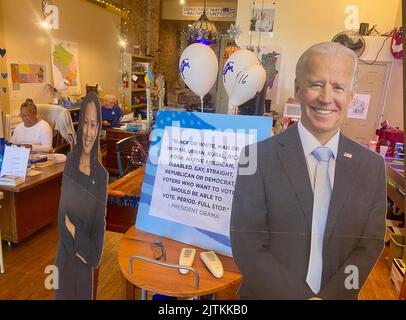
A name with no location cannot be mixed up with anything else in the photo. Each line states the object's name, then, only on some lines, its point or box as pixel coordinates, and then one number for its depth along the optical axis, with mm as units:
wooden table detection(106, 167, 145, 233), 1755
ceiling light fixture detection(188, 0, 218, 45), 3141
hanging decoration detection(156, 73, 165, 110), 2346
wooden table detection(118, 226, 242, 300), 934
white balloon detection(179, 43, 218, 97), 1394
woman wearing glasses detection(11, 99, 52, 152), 2332
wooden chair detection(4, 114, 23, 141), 3333
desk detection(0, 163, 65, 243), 2373
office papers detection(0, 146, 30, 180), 1373
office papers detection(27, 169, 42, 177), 2334
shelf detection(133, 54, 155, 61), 5980
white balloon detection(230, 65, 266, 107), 1280
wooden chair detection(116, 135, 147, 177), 1599
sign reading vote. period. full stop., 1044
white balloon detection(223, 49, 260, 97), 1339
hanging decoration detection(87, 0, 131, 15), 2828
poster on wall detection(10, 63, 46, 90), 3237
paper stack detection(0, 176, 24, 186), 2053
